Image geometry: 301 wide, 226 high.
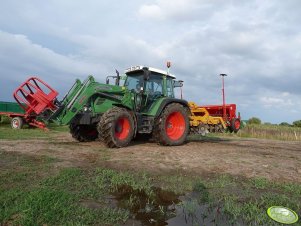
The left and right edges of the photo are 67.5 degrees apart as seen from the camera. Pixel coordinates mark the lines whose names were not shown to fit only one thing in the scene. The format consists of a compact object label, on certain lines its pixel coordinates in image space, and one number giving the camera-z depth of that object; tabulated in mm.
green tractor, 6679
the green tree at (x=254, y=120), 30078
